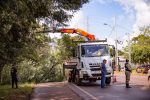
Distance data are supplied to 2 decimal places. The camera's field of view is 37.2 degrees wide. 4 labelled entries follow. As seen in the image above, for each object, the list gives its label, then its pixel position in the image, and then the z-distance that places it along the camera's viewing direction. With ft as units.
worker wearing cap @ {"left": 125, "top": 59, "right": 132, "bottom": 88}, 43.76
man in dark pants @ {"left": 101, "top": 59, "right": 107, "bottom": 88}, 45.63
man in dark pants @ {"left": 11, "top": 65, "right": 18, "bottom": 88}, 48.57
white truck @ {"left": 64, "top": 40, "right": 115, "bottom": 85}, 49.44
